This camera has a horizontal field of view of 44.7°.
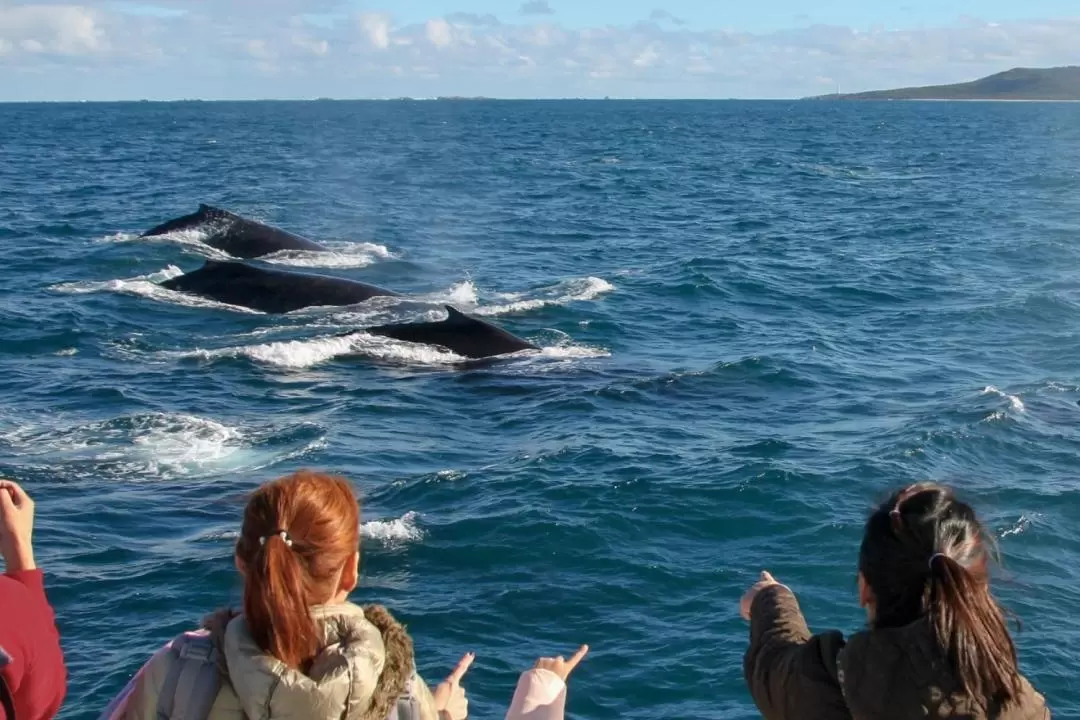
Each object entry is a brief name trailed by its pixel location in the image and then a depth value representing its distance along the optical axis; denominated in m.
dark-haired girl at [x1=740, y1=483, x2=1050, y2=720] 3.61
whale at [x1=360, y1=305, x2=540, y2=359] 22.59
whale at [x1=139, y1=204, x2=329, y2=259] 35.69
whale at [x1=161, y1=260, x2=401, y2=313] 27.56
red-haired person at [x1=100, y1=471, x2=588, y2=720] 3.60
